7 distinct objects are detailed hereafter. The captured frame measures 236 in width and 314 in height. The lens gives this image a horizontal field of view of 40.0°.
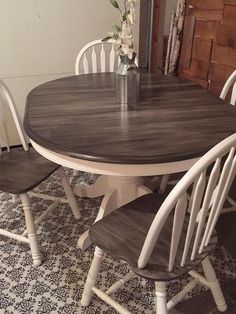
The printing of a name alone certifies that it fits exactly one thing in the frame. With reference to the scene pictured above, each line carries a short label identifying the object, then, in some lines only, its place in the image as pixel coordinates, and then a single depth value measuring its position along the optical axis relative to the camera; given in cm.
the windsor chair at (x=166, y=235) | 90
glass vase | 145
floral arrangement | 133
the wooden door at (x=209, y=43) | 232
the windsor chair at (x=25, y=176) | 151
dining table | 112
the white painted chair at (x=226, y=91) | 183
